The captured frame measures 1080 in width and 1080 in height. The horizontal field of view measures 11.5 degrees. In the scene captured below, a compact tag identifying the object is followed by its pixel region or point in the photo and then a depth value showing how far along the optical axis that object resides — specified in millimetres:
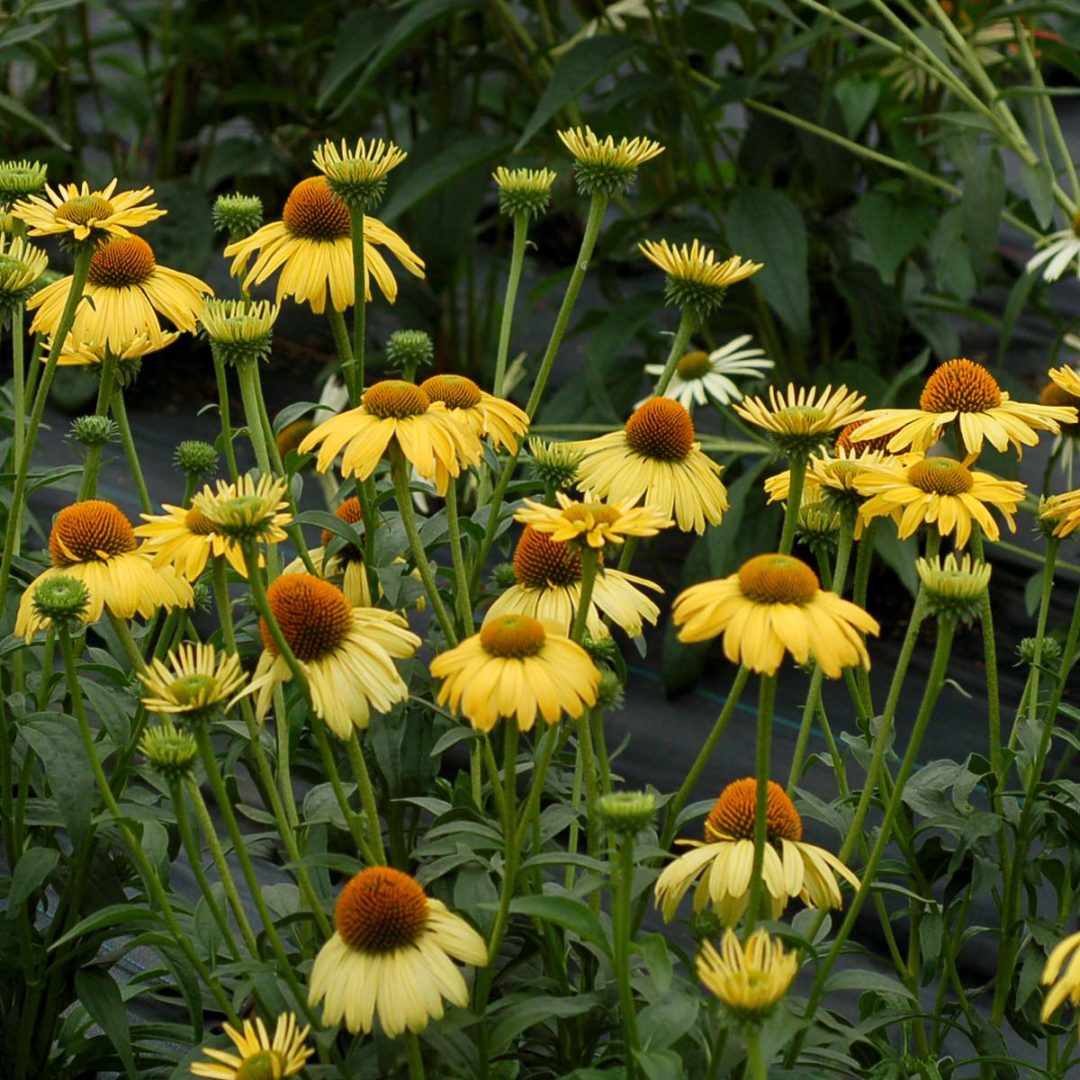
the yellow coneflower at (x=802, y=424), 2161
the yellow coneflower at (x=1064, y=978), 2038
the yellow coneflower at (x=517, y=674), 2093
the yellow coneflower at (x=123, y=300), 2312
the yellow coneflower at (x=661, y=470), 2254
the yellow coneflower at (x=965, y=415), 2261
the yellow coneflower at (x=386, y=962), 2108
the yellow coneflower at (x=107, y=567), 2241
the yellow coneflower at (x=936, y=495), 2188
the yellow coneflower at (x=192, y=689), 2111
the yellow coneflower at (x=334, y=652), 2139
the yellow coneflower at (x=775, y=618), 2085
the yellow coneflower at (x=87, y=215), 2246
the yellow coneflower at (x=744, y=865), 2182
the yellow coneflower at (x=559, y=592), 2216
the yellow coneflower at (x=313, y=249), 2318
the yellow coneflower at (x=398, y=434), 2195
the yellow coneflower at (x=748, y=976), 2054
